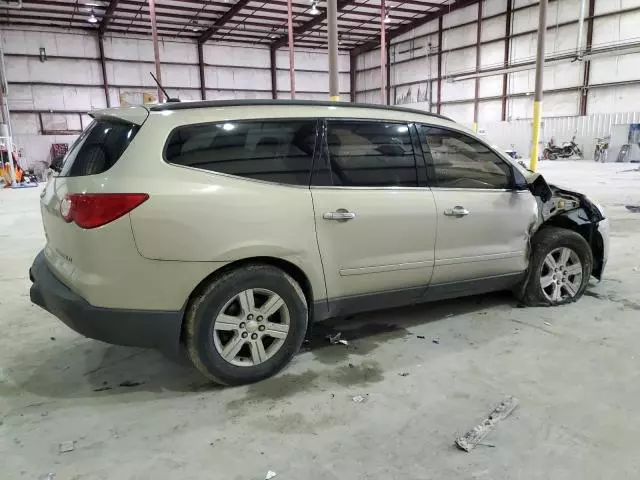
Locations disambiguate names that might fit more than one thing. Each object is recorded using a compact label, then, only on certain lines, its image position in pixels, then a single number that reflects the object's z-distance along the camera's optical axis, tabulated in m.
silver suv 2.43
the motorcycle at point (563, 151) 23.31
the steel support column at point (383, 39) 19.20
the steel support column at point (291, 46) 15.06
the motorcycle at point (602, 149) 21.61
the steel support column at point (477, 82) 25.89
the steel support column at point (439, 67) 27.95
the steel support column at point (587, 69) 21.83
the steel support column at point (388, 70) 31.68
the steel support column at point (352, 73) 33.78
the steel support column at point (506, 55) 24.61
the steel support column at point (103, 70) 24.88
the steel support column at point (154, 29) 14.42
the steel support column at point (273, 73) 29.83
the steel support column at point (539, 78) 10.65
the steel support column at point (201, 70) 27.62
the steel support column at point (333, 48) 8.92
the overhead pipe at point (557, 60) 19.98
